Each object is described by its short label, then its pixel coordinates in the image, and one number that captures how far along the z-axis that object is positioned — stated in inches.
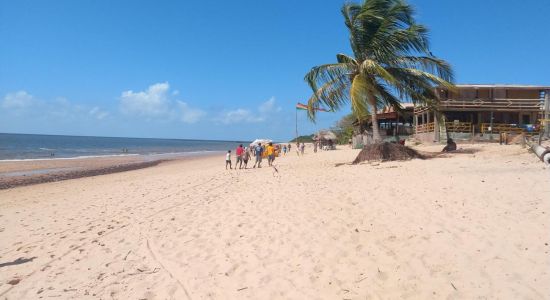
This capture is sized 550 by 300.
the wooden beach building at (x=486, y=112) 973.8
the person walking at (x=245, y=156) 774.5
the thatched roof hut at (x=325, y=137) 1608.5
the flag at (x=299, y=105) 1525.0
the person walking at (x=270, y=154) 785.6
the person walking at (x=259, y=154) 762.2
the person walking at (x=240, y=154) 770.1
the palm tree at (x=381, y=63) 536.4
